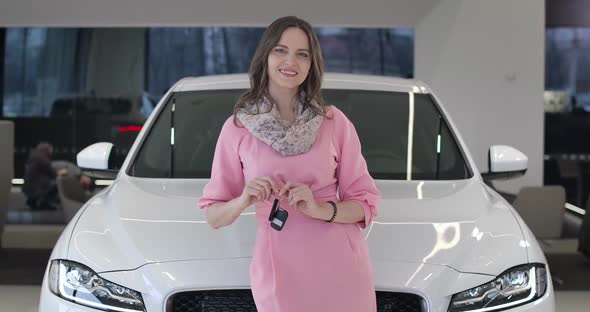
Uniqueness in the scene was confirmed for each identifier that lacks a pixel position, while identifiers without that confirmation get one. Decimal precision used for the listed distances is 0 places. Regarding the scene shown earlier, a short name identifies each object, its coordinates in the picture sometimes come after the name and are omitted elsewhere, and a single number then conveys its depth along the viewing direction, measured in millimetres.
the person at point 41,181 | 11094
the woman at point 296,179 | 2508
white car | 2996
